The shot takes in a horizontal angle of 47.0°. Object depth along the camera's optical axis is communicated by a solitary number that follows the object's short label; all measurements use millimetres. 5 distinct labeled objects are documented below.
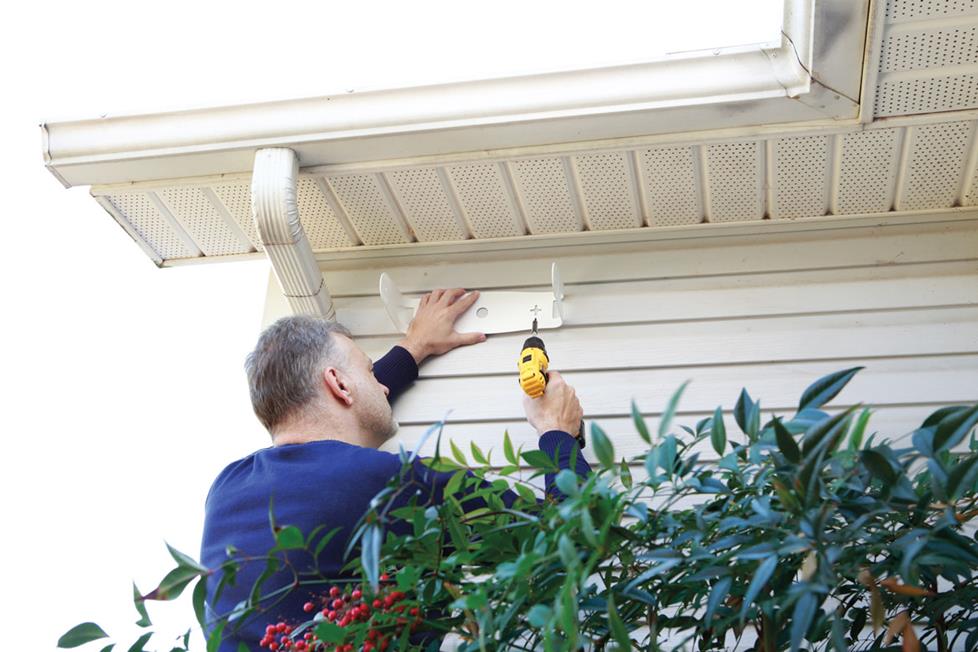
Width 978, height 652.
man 2293
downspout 2965
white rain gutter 2795
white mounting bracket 3195
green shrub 1384
